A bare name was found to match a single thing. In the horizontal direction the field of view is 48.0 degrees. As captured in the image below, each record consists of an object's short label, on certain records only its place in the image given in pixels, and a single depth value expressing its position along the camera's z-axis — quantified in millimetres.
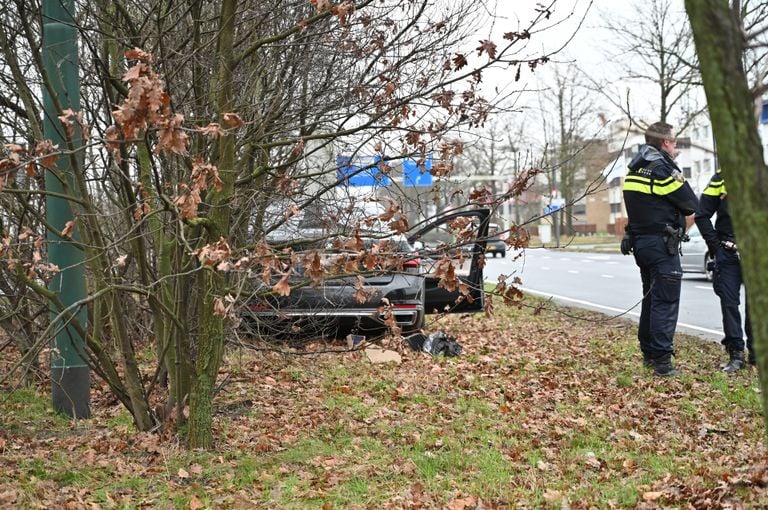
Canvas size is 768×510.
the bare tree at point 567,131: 42712
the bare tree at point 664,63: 20945
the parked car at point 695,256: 19375
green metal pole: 6082
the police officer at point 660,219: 7328
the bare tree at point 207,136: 5184
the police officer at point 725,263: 7641
